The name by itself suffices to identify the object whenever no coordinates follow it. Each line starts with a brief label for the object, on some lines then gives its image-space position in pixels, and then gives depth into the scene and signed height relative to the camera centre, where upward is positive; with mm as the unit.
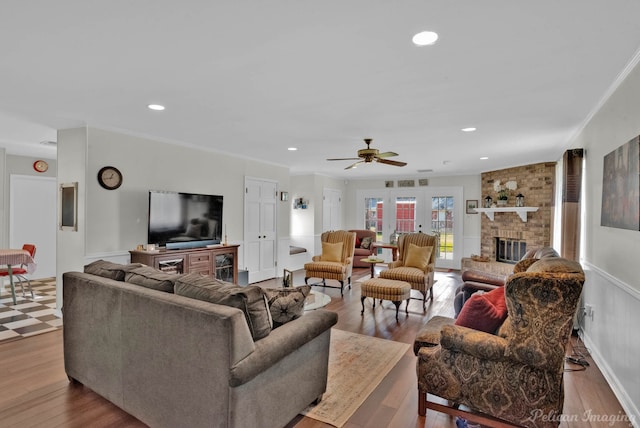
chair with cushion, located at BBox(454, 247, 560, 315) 3672 -803
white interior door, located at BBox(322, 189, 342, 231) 9000 -3
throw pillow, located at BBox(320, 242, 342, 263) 6051 -771
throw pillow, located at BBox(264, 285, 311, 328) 2254 -631
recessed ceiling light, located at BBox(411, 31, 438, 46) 1978 +1012
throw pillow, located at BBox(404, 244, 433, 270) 5168 -706
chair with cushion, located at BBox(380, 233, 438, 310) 4801 -814
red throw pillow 2246 -681
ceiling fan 4379 +702
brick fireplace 6414 -153
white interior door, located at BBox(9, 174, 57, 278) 6141 -231
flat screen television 4555 -180
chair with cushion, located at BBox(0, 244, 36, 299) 4934 -960
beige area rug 2371 -1387
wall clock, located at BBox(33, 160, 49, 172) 6262 +717
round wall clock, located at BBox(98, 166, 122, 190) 4191 +350
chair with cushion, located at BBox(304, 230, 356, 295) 5715 -887
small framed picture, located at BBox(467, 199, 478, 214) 8297 +146
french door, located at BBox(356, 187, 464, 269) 8578 -107
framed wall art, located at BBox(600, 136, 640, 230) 2264 +191
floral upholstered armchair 1920 -855
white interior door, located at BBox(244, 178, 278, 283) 6371 -388
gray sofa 1774 -892
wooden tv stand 4312 -733
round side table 5959 -882
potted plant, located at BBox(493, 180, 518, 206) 7055 +478
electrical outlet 3475 -1006
